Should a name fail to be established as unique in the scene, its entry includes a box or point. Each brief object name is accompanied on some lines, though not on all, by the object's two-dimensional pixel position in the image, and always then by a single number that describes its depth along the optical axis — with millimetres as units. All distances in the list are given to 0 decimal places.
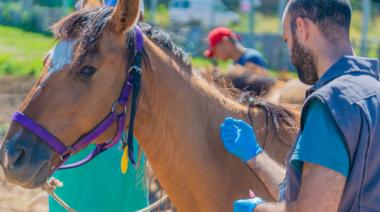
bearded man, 4111
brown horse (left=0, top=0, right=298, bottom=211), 5830
